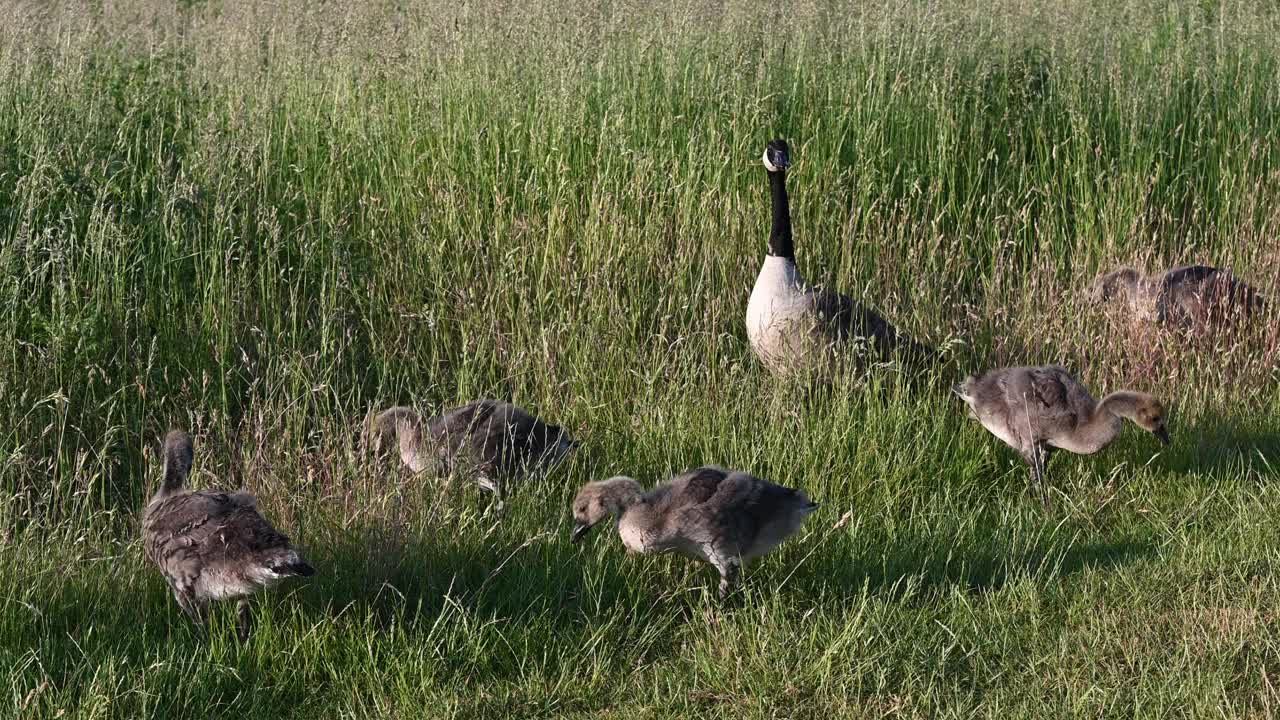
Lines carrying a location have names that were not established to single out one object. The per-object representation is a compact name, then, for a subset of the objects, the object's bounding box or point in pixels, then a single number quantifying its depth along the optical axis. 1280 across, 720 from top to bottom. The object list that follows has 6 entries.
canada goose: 6.85
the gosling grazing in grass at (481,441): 5.79
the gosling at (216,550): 4.42
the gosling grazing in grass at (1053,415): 6.00
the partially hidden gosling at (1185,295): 7.34
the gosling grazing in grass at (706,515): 4.89
